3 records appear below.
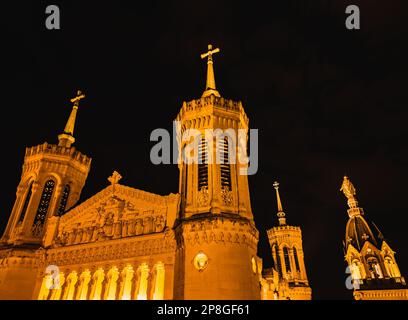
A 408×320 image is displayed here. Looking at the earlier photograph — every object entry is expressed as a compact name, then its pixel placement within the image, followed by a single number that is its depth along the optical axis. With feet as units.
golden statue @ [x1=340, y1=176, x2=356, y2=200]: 231.30
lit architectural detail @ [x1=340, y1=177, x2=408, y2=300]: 176.35
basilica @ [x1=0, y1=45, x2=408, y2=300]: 69.67
